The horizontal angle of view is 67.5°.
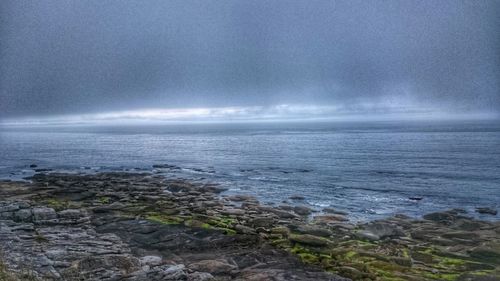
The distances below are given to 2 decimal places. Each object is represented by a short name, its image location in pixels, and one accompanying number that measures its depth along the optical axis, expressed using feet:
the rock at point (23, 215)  80.43
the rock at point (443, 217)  88.51
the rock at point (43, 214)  80.96
